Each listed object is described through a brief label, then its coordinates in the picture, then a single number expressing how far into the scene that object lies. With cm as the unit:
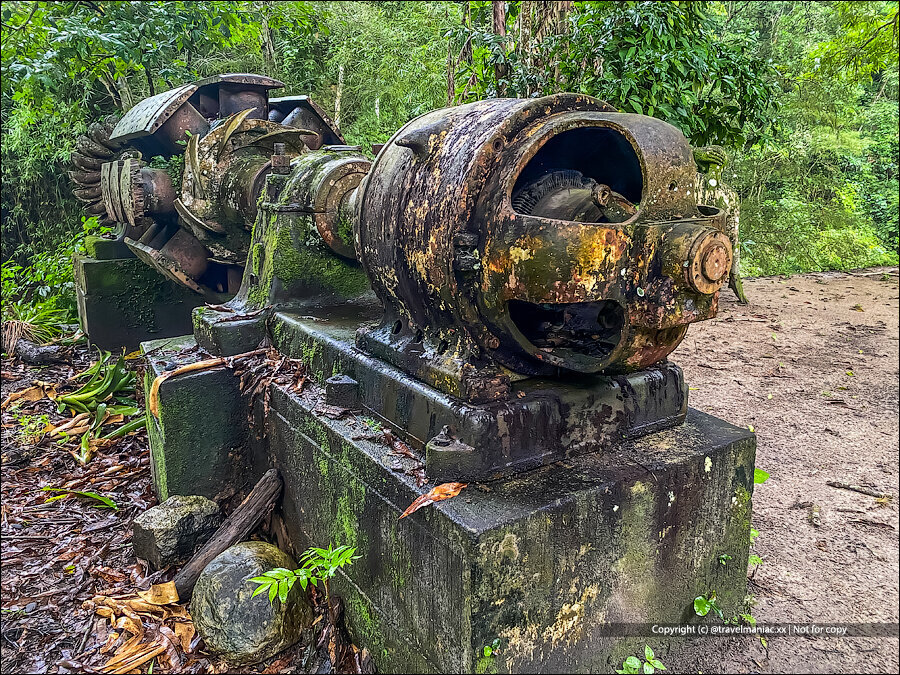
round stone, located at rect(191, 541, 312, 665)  240
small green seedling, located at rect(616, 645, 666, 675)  206
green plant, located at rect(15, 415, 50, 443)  432
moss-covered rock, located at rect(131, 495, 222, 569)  293
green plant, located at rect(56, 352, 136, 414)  470
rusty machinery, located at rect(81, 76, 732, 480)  175
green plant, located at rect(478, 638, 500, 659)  178
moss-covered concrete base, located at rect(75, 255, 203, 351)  507
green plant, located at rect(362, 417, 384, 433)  234
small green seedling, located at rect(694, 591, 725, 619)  223
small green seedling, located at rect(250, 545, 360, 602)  213
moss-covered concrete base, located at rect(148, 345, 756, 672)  180
